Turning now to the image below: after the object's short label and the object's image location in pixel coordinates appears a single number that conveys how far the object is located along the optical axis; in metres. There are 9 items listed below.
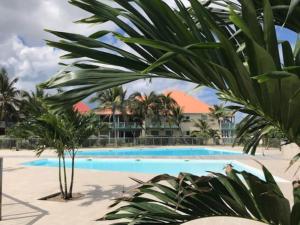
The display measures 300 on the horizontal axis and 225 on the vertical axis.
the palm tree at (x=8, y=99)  31.54
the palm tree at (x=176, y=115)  33.60
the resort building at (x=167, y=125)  33.87
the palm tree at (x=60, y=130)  6.39
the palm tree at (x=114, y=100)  29.94
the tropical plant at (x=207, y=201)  1.12
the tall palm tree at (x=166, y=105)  33.28
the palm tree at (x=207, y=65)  0.81
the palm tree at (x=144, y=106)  32.00
